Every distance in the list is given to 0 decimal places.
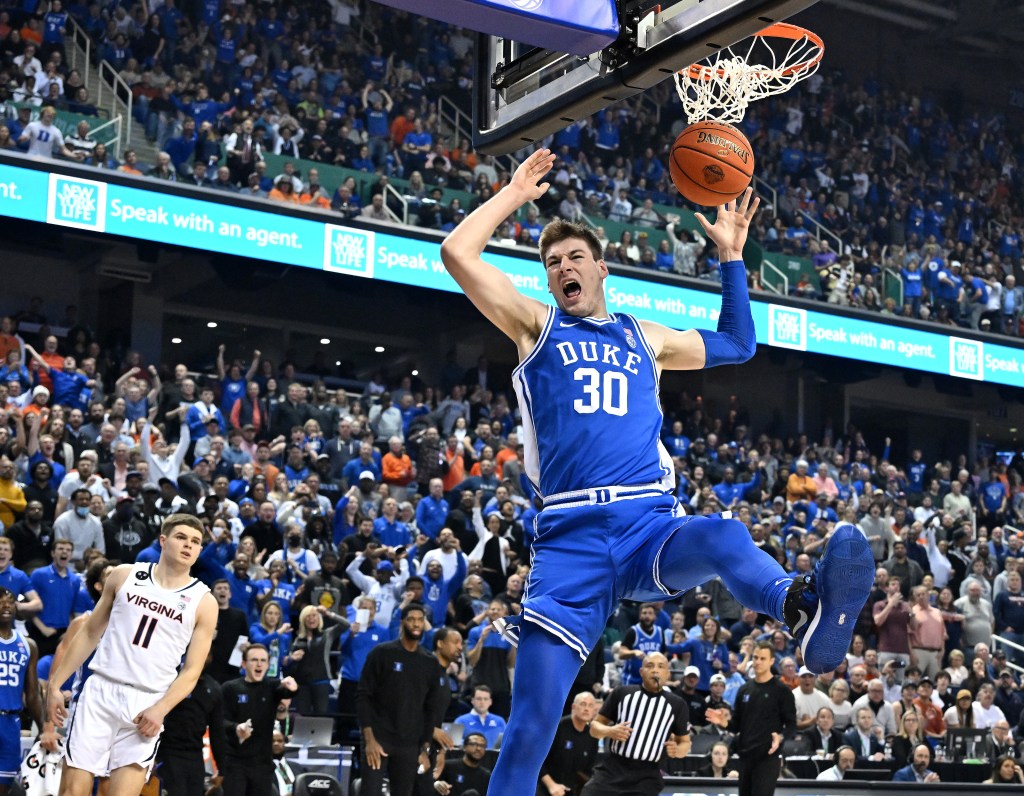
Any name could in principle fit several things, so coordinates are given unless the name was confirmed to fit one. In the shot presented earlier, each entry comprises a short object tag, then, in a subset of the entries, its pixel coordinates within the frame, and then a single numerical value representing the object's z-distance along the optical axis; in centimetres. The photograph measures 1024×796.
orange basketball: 680
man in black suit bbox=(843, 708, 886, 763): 1538
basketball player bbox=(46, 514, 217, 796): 768
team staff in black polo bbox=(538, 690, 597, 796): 1171
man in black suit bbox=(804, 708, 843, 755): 1516
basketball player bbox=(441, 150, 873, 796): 505
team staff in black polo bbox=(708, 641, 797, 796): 1211
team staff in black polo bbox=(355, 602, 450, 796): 1125
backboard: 647
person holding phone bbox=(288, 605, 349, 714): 1312
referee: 1073
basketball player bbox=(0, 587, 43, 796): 1024
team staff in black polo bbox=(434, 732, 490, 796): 1186
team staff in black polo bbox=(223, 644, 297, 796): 1066
